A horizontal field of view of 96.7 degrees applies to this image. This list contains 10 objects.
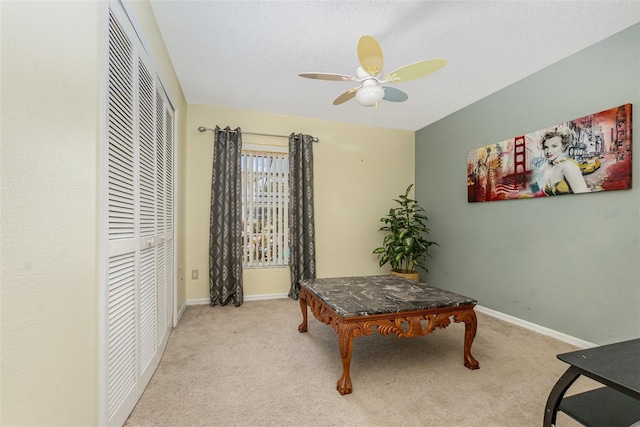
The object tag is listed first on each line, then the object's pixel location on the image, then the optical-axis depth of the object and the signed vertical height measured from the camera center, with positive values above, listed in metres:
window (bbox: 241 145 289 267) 3.82 +0.14
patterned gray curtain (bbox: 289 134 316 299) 3.84 +0.05
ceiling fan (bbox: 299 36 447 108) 1.73 +0.95
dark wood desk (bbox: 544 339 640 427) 0.97 -0.65
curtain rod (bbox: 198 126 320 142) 3.58 +1.11
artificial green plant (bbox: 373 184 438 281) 3.89 -0.34
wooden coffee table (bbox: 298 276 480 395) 1.76 -0.63
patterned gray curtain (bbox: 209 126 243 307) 3.51 -0.09
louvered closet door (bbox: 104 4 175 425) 1.29 -0.05
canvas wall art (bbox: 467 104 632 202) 2.19 +0.50
